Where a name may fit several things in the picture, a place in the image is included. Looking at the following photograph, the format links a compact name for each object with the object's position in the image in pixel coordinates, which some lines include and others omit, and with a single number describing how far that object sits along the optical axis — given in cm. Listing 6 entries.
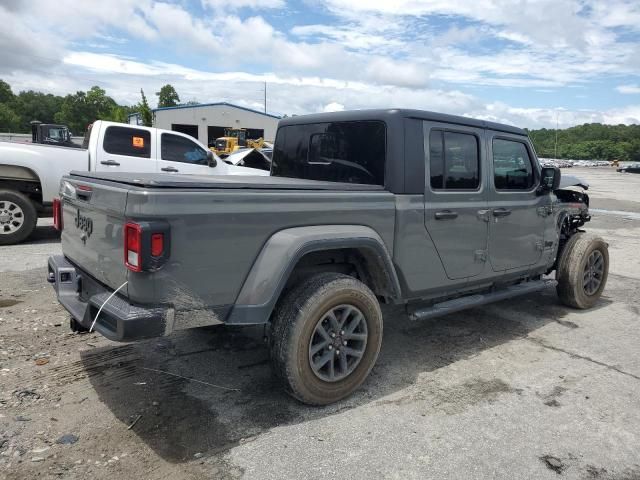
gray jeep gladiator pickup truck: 274
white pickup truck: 770
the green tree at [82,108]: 10825
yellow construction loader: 3200
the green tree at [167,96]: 8975
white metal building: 4825
